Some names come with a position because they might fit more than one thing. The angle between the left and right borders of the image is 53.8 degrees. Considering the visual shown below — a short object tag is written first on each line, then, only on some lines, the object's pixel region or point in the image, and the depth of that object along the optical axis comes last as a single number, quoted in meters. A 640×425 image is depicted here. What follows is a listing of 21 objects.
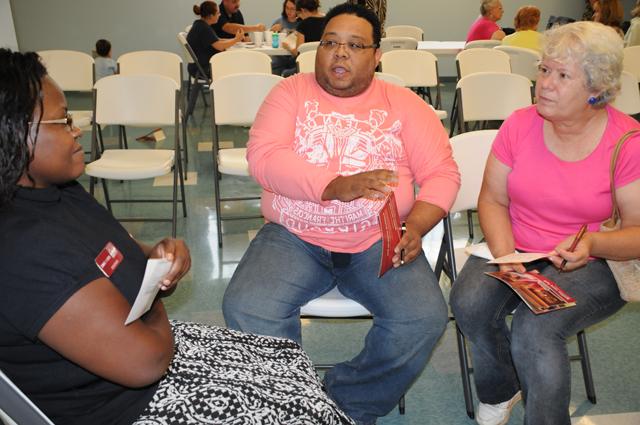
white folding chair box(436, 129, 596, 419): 2.45
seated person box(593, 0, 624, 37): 7.10
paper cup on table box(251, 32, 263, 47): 7.37
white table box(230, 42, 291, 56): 6.85
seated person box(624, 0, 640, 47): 6.94
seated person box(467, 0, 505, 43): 7.50
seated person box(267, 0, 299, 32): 8.18
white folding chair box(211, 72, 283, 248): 3.97
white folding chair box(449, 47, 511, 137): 5.40
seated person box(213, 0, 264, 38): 8.23
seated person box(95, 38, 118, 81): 7.41
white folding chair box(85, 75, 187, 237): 4.12
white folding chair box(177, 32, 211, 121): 7.19
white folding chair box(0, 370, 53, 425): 1.08
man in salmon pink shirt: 2.06
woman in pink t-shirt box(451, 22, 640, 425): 1.94
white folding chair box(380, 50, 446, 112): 5.46
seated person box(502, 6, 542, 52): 6.27
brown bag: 1.99
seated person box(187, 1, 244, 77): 7.32
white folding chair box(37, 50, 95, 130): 5.61
